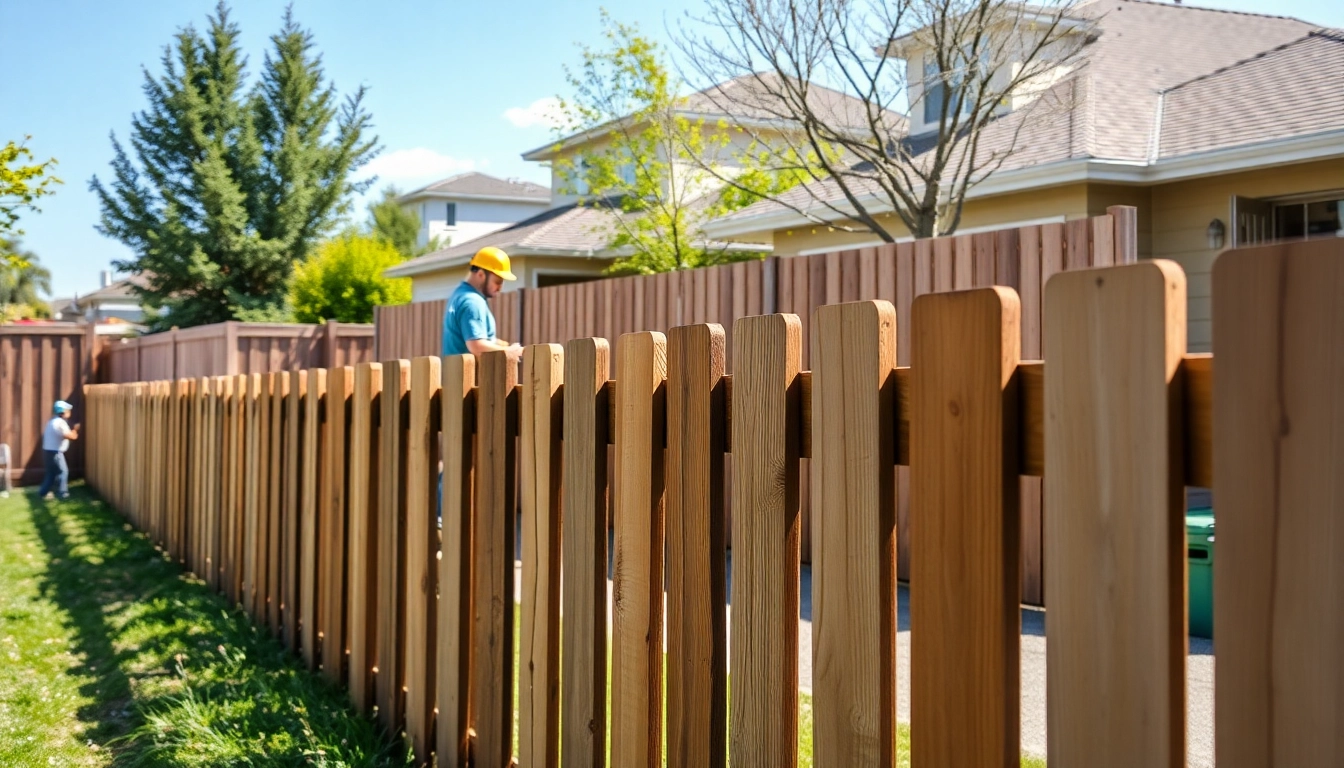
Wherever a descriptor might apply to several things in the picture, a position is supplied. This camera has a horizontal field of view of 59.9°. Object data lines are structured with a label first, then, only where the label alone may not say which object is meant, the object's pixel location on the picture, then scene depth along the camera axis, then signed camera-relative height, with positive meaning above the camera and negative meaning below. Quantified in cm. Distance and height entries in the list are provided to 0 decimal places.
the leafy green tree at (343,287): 2973 +257
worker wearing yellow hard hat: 746 +50
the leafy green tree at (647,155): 1975 +411
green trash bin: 564 -91
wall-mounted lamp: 1109 +147
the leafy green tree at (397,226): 5853 +815
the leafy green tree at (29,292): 6981 +639
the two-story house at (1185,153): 1061 +220
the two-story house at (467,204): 5800 +928
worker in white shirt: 1448 -86
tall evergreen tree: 3192 +574
